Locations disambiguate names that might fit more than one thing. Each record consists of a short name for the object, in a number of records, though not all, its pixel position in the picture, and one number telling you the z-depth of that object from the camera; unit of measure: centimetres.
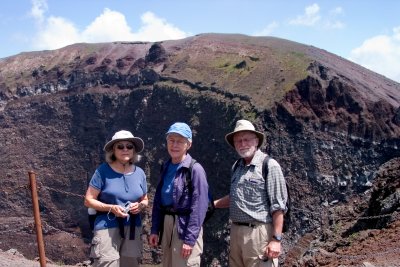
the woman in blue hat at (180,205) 616
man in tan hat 615
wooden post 701
